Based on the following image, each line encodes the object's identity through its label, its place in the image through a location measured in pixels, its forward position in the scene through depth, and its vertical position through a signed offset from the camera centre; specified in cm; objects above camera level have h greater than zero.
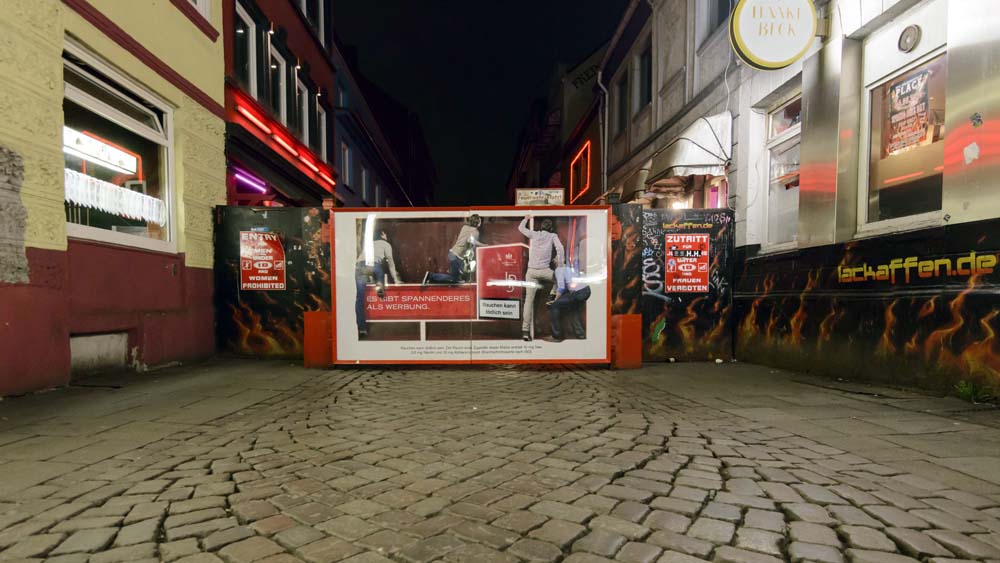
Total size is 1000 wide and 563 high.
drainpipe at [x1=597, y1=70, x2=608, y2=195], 1636 +472
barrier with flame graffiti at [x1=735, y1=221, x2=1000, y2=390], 429 -45
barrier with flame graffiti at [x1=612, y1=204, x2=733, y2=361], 721 -36
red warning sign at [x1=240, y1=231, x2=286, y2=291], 758 +5
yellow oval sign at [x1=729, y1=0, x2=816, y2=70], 604 +311
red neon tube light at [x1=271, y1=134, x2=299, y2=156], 1040 +282
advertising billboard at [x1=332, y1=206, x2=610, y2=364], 644 -23
